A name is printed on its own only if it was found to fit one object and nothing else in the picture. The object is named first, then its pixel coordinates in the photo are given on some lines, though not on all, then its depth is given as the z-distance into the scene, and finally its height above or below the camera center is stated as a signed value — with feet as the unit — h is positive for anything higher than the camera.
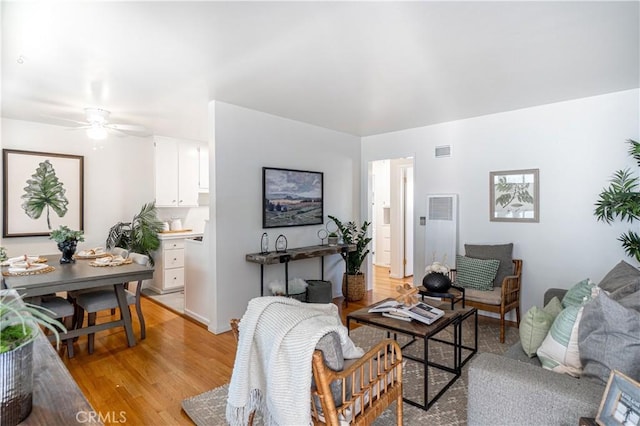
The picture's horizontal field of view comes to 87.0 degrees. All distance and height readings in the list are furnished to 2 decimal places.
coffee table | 7.43 -2.69
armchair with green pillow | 11.38 -2.40
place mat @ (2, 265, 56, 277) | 9.58 -1.85
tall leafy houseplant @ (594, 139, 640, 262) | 9.78 +0.30
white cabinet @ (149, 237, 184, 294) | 17.25 -2.95
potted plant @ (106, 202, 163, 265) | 16.56 -1.23
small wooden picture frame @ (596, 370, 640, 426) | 3.54 -2.08
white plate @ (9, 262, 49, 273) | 9.86 -1.76
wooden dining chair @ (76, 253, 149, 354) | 10.36 -2.96
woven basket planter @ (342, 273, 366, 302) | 15.89 -3.69
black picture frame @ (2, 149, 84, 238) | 14.12 +0.85
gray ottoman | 13.58 -3.33
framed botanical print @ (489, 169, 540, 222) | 12.62 +0.61
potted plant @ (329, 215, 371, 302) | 15.92 -2.38
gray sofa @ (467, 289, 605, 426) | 4.36 -2.51
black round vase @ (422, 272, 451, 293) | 10.11 -2.16
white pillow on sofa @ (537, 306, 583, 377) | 5.51 -2.28
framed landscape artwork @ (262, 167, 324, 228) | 13.60 +0.55
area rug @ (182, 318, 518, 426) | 7.09 -4.37
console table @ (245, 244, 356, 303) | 12.28 -1.75
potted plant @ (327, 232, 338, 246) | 15.76 -1.34
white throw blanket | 4.75 -2.23
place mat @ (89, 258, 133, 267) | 10.96 -1.78
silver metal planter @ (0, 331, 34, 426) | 2.84 -1.54
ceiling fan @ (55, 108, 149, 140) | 11.86 +3.14
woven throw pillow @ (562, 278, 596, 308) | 7.27 -1.82
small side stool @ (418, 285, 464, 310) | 9.86 -2.54
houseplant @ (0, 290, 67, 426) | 2.85 -1.32
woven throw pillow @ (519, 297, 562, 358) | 6.54 -2.30
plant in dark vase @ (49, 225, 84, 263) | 11.68 -1.16
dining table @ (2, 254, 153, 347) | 8.76 -1.95
